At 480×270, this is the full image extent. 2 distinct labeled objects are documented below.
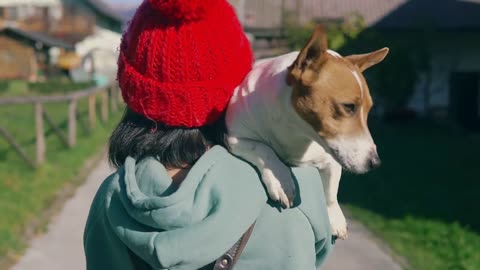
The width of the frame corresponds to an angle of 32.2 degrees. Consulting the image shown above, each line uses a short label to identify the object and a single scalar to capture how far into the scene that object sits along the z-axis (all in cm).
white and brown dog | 190
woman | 194
